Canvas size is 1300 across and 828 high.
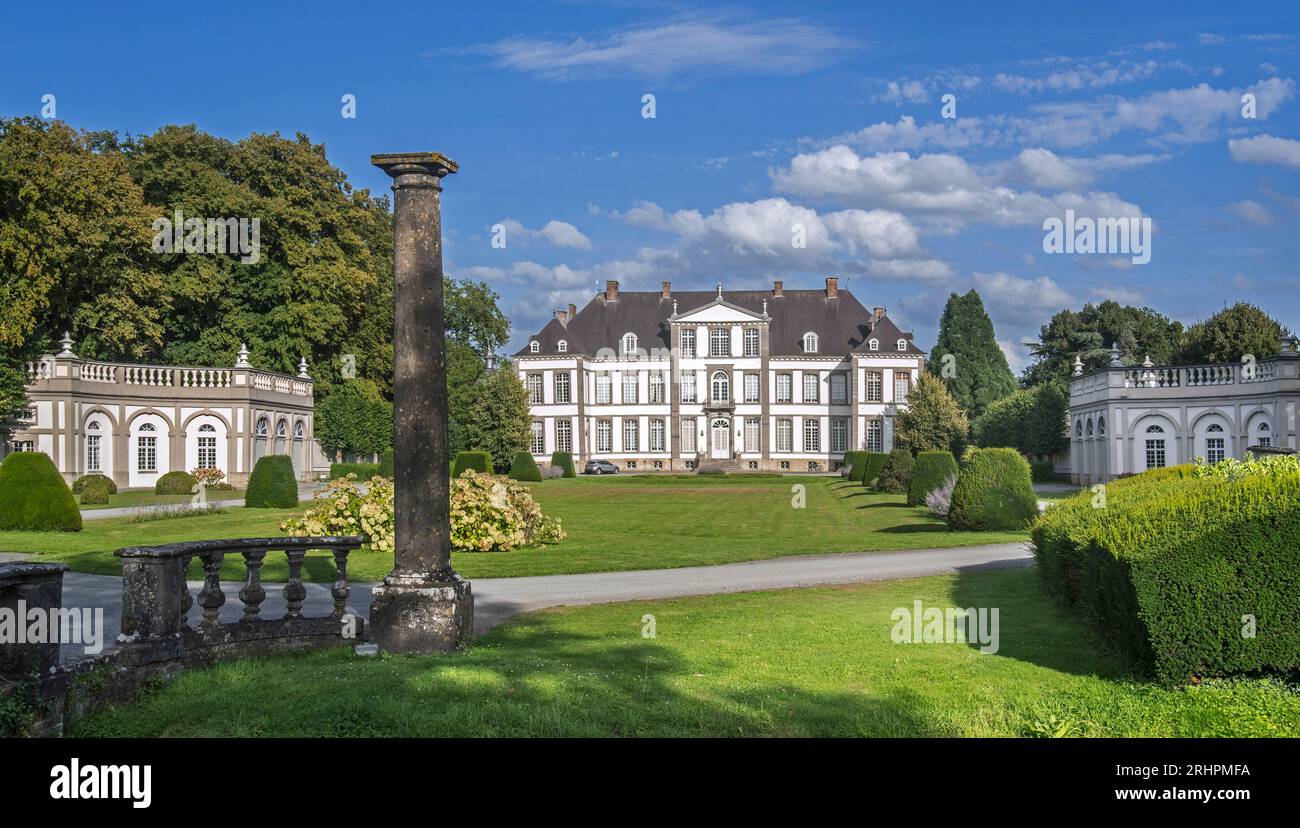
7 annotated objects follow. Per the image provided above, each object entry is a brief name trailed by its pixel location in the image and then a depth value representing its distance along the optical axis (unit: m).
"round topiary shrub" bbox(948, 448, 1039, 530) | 20.95
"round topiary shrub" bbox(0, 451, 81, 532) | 20.83
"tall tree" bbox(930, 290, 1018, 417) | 78.56
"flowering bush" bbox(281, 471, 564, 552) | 18.17
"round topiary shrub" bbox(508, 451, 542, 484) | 53.25
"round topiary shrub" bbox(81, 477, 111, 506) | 31.77
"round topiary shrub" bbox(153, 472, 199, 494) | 36.25
